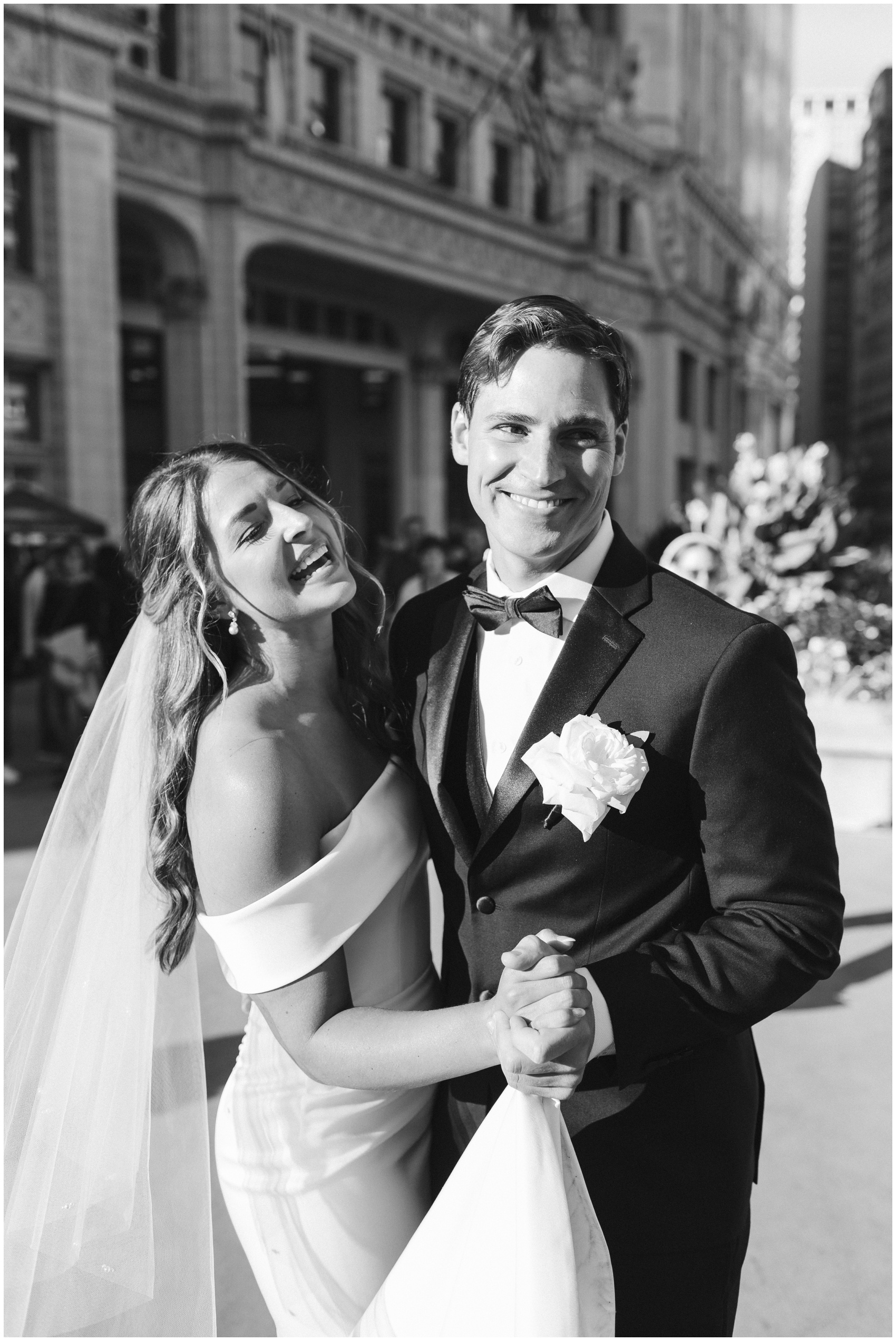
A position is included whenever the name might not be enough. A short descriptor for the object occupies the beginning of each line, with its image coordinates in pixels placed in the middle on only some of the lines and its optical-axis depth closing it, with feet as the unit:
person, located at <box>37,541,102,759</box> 30.99
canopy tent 39.17
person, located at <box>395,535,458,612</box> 33.09
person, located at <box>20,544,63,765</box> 32.45
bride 6.37
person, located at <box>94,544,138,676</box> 32.27
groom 5.59
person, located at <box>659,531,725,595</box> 22.39
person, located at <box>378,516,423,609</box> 35.83
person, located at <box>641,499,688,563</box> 26.61
